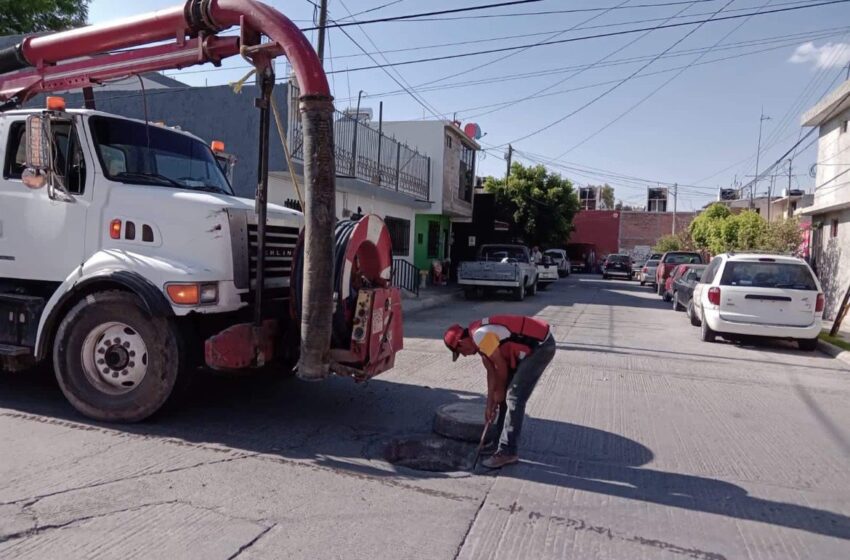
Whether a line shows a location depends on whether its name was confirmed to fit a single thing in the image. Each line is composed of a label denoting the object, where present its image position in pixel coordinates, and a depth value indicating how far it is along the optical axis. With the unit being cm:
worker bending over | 466
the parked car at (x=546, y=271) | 2748
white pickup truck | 2030
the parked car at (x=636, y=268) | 4134
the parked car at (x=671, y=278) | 2025
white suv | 1120
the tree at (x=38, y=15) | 2102
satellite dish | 3017
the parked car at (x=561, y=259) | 4078
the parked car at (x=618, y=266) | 4125
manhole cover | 534
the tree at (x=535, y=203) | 3425
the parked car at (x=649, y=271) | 3304
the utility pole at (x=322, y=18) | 1335
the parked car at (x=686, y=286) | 1673
